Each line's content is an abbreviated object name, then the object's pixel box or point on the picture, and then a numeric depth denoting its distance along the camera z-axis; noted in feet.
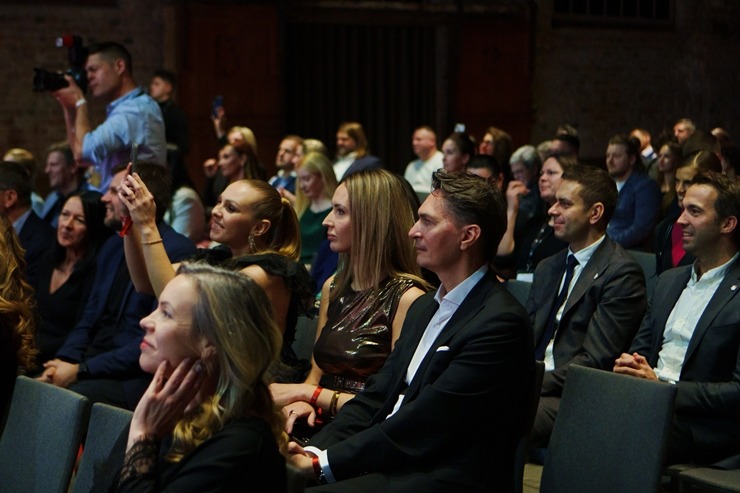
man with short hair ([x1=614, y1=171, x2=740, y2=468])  19.61
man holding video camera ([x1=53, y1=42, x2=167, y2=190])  29.96
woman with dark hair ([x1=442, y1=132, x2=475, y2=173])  46.35
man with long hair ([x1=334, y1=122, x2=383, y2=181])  50.84
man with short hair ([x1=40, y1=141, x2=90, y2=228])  40.90
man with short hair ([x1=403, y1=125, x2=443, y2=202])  52.41
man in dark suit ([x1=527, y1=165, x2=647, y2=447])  22.01
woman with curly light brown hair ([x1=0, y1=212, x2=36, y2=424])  17.06
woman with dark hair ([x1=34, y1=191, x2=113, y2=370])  26.55
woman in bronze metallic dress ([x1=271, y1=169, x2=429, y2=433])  18.93
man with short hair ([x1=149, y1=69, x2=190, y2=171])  40.42
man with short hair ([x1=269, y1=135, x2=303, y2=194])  48.70
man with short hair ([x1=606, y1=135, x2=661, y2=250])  37.81
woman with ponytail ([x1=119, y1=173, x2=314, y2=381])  19.75
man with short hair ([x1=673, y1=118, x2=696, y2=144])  53.91
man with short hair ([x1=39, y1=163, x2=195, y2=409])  23.44
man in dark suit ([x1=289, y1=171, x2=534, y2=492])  15.30
